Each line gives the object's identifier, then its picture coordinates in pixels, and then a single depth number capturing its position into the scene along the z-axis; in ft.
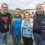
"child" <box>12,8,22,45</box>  5.42
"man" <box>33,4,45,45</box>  4.74
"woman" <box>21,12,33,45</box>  5.27
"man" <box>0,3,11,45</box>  5.33
